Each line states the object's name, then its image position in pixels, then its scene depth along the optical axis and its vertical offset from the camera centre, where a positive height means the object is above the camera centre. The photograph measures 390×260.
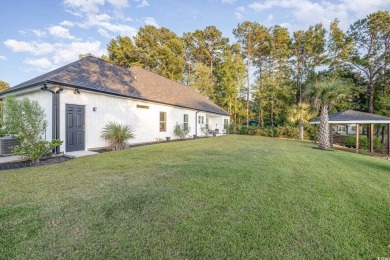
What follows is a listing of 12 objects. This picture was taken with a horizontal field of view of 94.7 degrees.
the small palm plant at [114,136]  9.01 -0.40
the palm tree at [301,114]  18.91 +1.56
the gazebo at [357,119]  11.99 +0.69
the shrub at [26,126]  5.80 +0.06
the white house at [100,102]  7.39 +1.41
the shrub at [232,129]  24.09 -0.07
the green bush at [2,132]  6.25 -0.15
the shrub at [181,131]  14.66 -0.22
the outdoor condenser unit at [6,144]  6.94 -0.66
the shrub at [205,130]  19.00 -0.17
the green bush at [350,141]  16.62 -1.19
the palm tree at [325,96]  10.88 +2.02
